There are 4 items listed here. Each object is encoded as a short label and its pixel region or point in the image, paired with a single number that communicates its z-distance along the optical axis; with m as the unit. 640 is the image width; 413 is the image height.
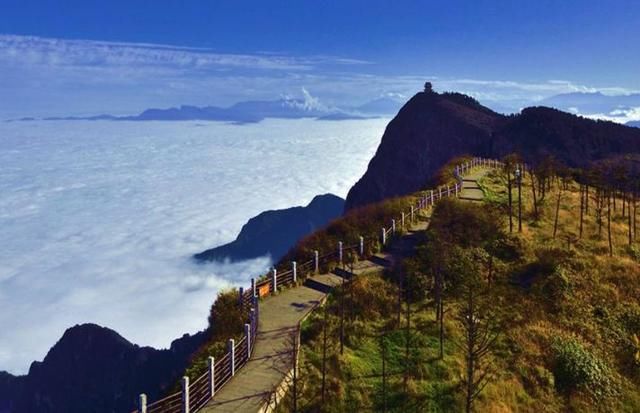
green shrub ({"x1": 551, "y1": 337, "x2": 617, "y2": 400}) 18.59
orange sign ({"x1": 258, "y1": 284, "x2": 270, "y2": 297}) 23.23
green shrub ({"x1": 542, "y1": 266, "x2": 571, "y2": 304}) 24.25
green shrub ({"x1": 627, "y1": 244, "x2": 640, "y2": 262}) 31.33
